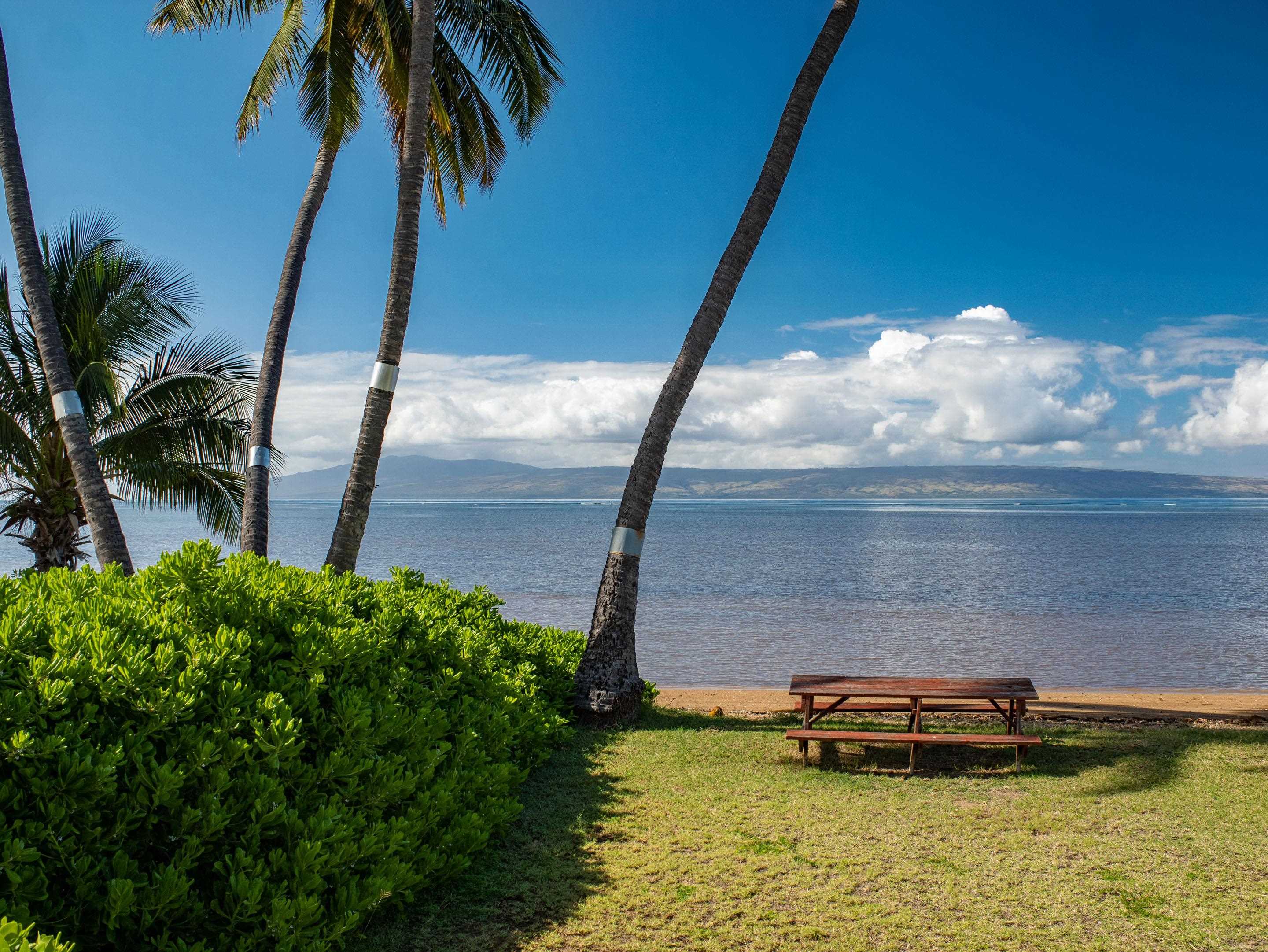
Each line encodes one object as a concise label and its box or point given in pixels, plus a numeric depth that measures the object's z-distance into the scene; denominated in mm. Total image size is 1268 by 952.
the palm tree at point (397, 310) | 8219
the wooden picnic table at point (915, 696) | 6461
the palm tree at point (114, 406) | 10820
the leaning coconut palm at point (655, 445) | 8141
